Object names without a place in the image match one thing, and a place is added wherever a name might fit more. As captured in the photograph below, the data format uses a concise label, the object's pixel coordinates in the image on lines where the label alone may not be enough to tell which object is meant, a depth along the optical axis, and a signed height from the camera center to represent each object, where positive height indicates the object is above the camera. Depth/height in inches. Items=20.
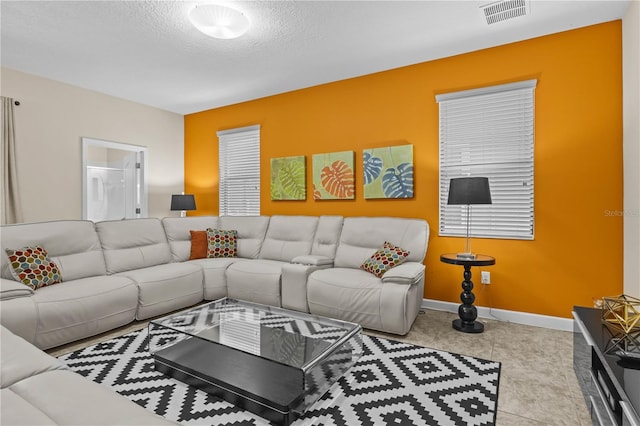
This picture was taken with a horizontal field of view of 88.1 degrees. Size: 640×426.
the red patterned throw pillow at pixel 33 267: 107.3 -18.9
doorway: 202.2 +14.4
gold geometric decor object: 65.8 -22.5
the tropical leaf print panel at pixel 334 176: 164.1 +16.5
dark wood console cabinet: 49.7 -29.1
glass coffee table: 72.7 -39.3
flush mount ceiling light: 99.9 +58.9
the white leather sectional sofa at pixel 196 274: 104.8 -25.5
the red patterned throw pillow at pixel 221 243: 170.1 -17.6
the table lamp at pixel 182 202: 198.7 +4.6
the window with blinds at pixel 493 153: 126.6 +21.8
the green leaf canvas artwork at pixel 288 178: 178.3 +16.8
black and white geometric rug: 71.0 -44.5
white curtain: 145.9 +17.8
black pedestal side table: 118.0 -35.9
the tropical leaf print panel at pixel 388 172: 148.2 +16.9
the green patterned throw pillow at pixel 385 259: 127.1 -20.1
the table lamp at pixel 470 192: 114.7 +5.6
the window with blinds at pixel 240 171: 198.8 +23.6
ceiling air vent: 104.0 +64.3
